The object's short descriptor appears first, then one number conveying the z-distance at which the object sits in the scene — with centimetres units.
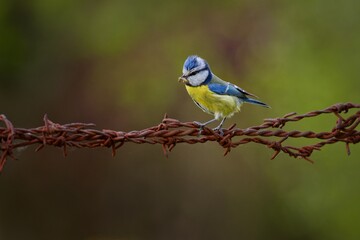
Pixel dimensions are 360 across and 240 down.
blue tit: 880
